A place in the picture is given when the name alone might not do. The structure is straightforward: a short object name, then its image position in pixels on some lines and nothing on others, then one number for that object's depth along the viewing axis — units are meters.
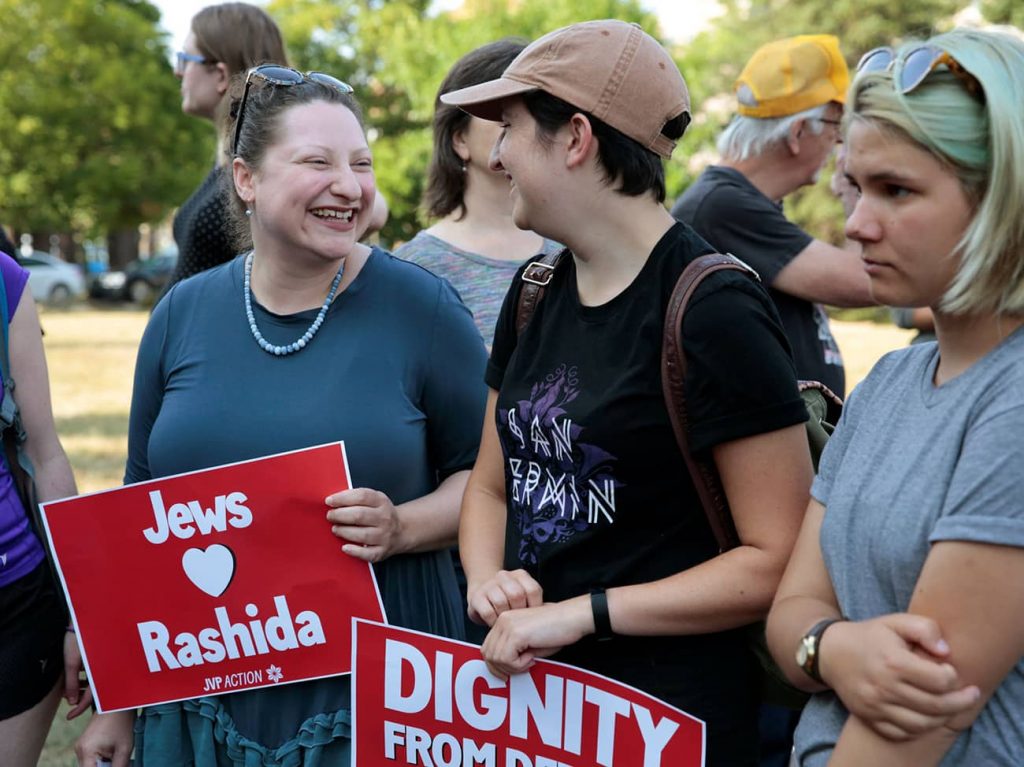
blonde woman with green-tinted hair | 1.49
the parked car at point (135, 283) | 35.03
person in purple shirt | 2.56
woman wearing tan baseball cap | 1.94
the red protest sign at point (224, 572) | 2.36
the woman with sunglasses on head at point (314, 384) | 2.41
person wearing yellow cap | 3.55
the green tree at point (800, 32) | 33.09
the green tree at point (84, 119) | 35.16
